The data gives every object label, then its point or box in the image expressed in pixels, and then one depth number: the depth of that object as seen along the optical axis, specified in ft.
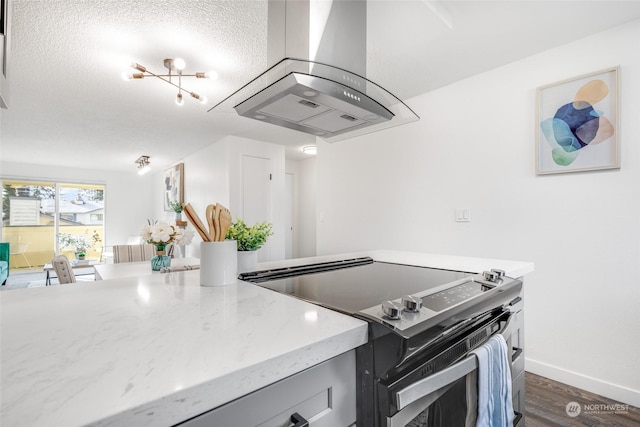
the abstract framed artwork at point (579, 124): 5.68
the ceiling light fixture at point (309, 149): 14.84
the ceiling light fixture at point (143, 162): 16.22
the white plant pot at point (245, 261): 3.70
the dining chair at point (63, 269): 8.41
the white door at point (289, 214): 18.69
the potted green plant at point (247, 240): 3.55
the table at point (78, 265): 14.49
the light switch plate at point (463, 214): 7.70
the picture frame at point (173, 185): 17.57
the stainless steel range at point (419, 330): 1.94
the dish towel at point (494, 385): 2.52
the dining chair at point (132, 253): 11.71
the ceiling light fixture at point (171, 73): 6.77
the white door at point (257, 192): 14.03
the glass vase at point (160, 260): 6.70
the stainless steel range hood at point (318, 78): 3.34
